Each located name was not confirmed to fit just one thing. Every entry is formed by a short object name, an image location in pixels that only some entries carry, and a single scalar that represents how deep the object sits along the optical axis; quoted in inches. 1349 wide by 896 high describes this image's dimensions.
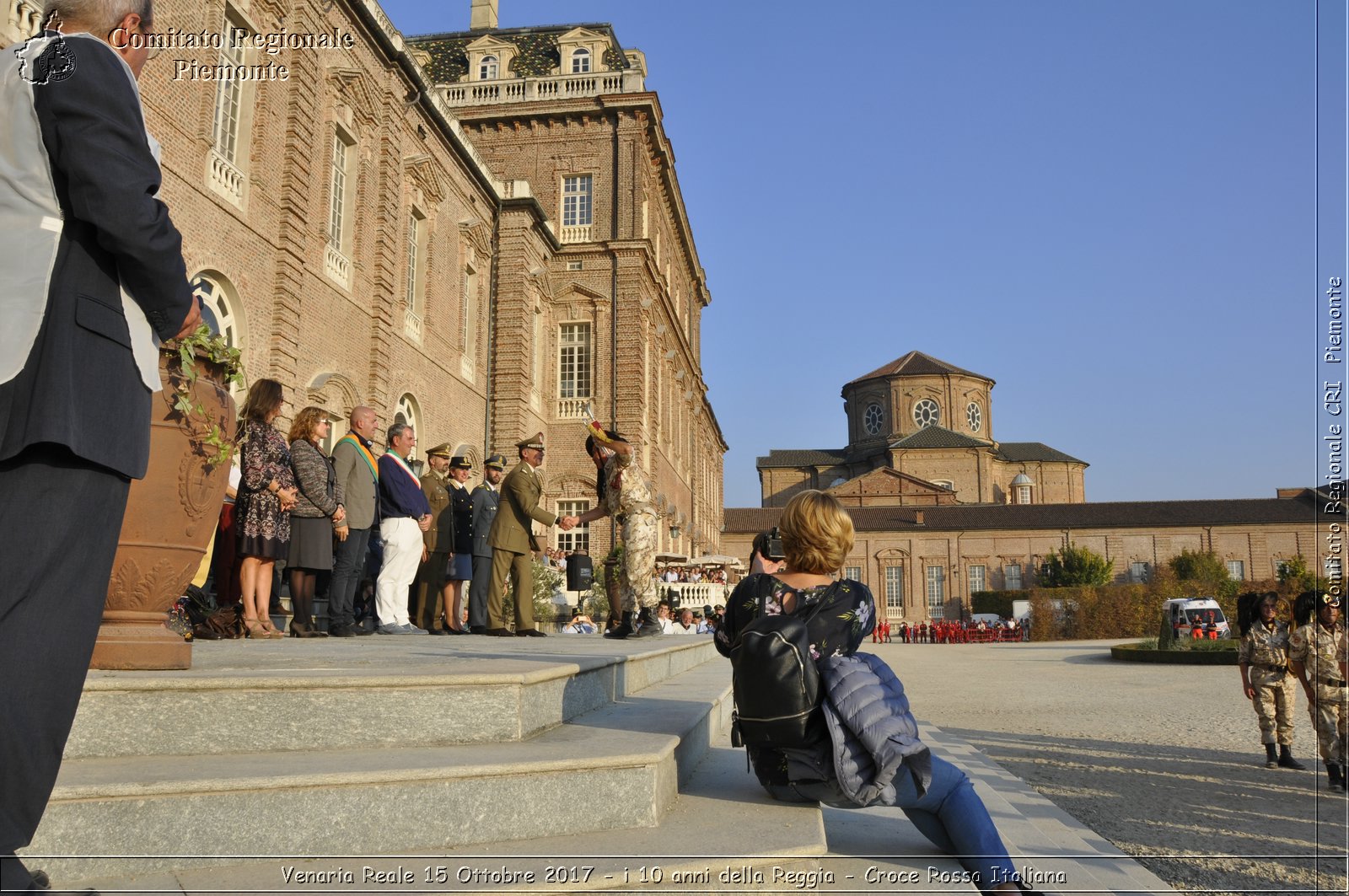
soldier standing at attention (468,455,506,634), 386.9
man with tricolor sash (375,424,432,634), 323.3
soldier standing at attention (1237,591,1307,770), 321.7
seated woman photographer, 120.0
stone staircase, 91.6
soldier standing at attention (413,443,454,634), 381.1
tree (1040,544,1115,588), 2237.9
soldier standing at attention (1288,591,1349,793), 292.0
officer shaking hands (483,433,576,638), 334.6
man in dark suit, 74.9
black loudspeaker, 415.2
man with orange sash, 307.7
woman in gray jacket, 279.6
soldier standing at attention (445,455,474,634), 380.8
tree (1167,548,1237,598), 2142.0
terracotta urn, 134.4
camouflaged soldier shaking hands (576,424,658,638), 329.1
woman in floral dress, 263.6
